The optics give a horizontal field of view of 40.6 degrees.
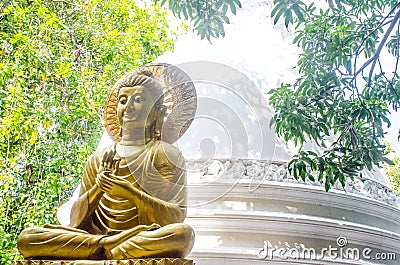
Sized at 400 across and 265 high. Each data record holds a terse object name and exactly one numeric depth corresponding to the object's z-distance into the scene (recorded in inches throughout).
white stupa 137.8
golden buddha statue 84.6
